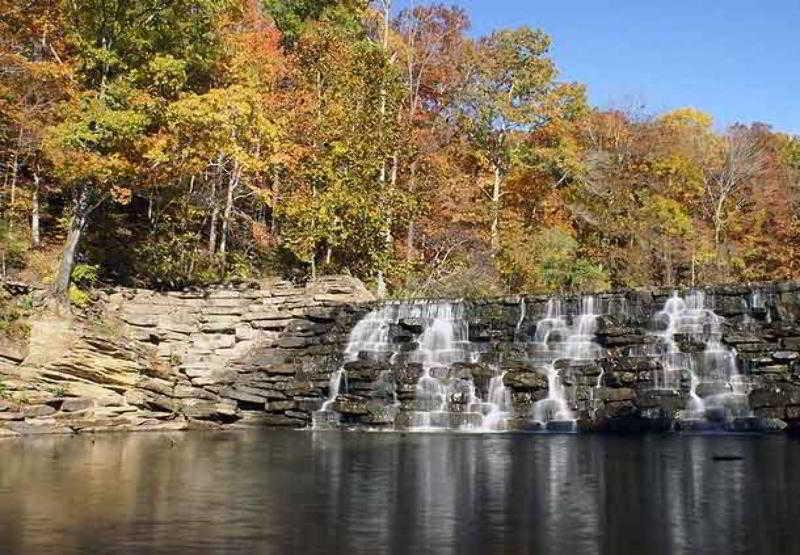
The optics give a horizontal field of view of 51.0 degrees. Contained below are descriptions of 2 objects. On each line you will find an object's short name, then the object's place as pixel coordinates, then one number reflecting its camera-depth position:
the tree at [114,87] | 21.69
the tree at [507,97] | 37.12
